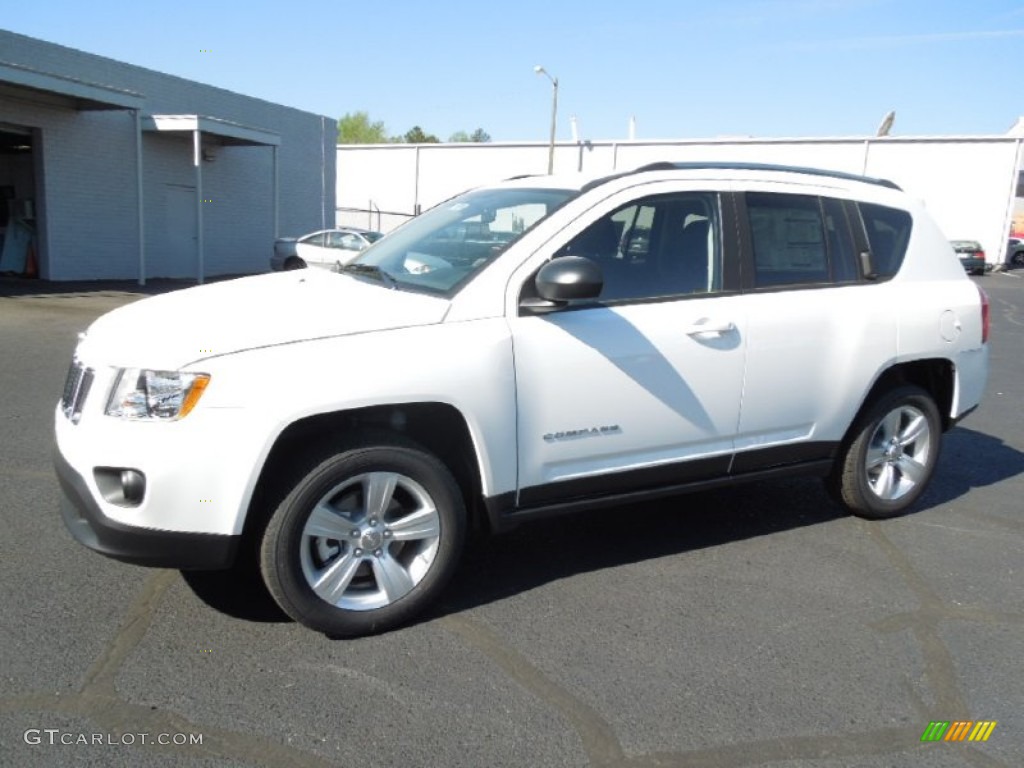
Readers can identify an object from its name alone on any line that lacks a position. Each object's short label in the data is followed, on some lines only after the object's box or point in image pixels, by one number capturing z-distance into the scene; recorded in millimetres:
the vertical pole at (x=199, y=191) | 18688
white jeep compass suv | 2977
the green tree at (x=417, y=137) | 107250
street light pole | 38594
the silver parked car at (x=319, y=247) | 20953
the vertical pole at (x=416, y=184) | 49312
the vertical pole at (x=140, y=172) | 18688
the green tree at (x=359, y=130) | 87438
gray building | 17344
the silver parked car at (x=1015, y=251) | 42500
